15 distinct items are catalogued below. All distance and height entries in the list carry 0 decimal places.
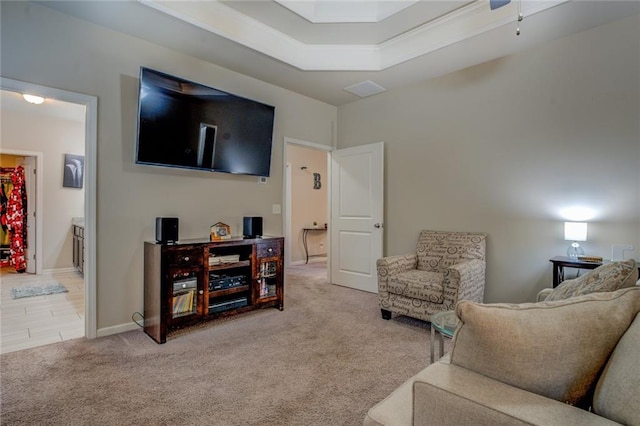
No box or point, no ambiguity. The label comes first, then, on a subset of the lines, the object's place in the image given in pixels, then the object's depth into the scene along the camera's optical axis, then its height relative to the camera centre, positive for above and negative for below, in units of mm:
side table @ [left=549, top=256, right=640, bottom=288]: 2605 -426
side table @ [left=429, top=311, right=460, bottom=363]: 1772 -646
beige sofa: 776 -397
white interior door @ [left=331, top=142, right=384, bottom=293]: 4332 -55
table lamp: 2805 -197
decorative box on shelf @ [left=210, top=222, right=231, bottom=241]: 3258 -225
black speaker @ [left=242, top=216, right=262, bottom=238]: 3520 -180
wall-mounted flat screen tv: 2873 +813
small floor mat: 4062 -1078
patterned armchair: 2834 -630
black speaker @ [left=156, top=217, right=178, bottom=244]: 2814 -184
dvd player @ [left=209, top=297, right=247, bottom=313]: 3043 -922
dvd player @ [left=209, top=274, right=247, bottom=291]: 3055 -701
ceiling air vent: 4025 +1564
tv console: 2717 -666
